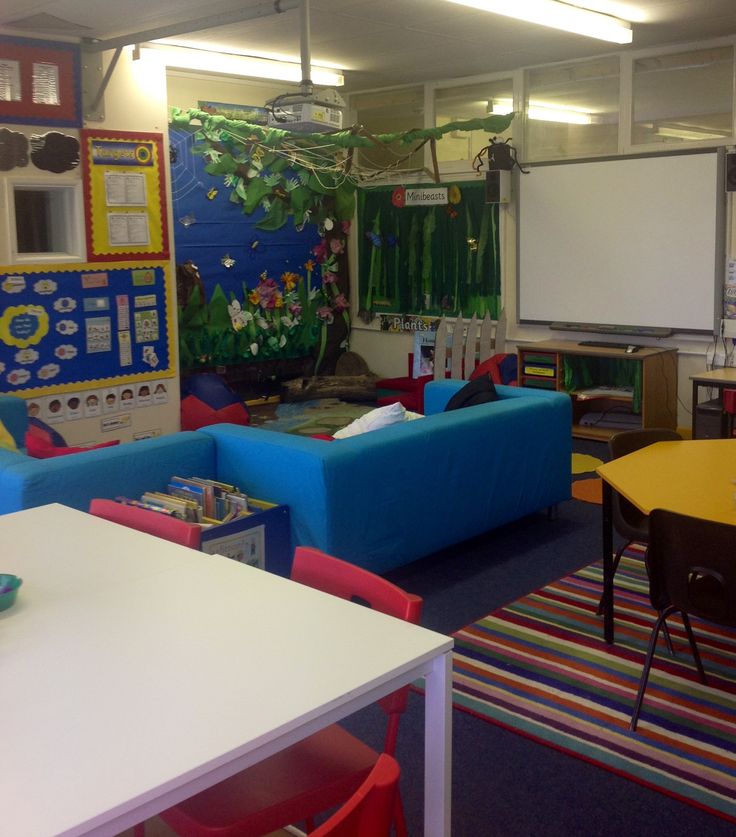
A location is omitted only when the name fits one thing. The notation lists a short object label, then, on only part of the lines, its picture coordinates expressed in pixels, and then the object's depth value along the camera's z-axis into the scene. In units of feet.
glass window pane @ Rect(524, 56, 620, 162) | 23.77
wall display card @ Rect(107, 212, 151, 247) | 19.56
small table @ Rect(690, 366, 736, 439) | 20.33
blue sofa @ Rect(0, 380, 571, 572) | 12.09
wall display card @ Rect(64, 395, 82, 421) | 19.31
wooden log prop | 27.32
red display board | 17.71
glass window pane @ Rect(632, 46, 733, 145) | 21.84
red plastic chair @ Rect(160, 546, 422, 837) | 6.00
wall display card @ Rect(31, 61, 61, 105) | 18.11
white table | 4.59
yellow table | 10.20
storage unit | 22.62
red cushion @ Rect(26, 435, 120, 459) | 14.37
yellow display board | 19.11
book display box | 11.93
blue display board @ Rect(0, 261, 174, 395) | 18.33
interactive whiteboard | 22.26
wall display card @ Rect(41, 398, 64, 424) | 18.98
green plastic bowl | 6.67
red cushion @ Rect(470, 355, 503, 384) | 23.26
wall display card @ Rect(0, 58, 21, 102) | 17.65
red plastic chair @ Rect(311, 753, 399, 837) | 4.49
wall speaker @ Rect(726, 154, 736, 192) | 21.39
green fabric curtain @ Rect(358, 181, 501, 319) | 26.40
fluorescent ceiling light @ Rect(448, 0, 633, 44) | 17.48
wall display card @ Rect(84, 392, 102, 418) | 19.70
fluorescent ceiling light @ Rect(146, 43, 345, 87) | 21.91
